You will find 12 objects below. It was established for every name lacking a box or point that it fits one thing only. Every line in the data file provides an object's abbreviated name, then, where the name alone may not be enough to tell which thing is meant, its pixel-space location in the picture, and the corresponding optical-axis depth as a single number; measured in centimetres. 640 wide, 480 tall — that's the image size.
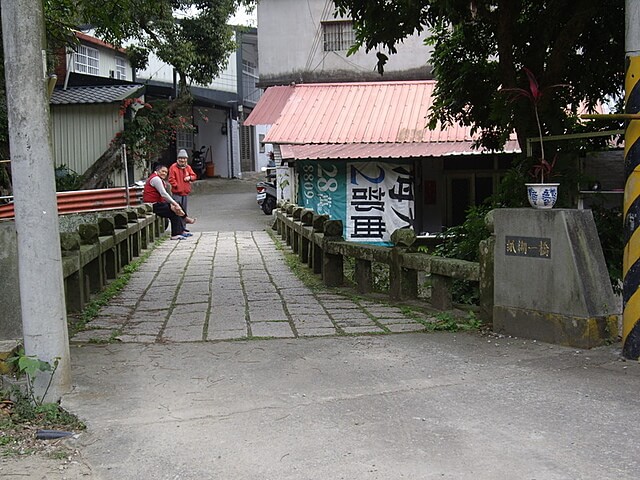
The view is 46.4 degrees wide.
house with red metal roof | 1686
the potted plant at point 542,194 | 607
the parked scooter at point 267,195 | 2314
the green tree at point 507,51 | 848
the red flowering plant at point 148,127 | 2008
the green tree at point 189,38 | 2339
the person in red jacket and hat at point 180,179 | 1469
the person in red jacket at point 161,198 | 1404
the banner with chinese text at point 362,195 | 1764
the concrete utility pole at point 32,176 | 462
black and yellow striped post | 571
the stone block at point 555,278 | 595
